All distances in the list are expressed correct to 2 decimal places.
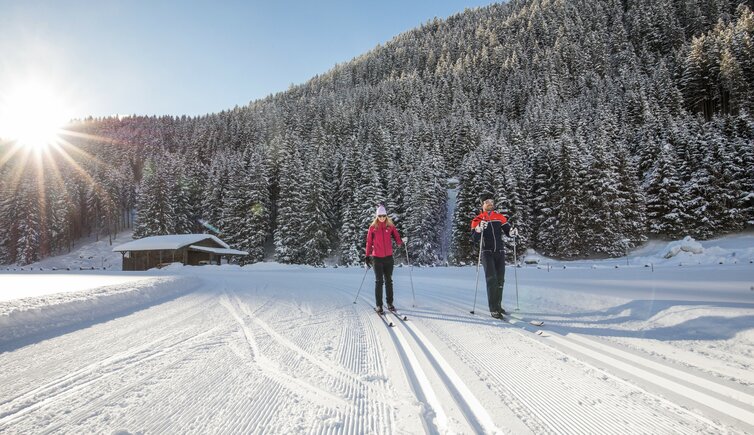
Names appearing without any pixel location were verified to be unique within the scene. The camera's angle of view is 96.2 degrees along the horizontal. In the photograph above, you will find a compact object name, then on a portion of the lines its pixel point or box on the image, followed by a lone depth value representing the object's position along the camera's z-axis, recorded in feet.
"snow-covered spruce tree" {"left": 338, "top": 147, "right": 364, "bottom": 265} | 129.70
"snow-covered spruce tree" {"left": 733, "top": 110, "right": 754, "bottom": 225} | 107.14
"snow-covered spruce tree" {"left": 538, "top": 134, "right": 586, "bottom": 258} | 113.91
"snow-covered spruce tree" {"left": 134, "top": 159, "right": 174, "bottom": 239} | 168.55
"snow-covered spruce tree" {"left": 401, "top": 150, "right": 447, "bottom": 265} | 122.21
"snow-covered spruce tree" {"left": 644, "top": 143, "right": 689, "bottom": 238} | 114.73
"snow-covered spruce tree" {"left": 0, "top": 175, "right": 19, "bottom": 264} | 184.24
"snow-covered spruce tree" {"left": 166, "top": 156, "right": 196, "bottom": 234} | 179.83
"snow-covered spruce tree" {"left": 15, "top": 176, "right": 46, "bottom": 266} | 183.01
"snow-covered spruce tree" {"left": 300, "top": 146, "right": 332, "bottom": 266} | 131.03
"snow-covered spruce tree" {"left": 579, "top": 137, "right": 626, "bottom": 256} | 111.24
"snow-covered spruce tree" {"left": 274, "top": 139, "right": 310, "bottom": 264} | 132.36
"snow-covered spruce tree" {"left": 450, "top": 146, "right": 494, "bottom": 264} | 116.06
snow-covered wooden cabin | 126.41
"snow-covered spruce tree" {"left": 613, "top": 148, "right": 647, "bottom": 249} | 114.73
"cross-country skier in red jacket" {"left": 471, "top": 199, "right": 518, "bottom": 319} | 19.03
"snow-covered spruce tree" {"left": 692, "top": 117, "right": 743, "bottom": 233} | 108.99
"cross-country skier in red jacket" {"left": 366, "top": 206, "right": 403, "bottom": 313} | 21.91
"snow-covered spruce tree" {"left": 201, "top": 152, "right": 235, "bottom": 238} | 176.20
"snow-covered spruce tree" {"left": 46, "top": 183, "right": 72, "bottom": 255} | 198.58
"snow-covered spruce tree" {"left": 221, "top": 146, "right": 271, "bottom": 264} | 143.13
